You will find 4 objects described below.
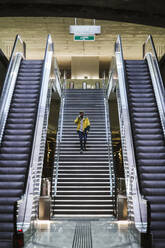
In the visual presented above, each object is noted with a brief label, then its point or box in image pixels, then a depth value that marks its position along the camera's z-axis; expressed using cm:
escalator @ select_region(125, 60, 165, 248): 607
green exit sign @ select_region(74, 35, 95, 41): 1160
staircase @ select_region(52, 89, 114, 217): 845
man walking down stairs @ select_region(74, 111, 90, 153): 1000
